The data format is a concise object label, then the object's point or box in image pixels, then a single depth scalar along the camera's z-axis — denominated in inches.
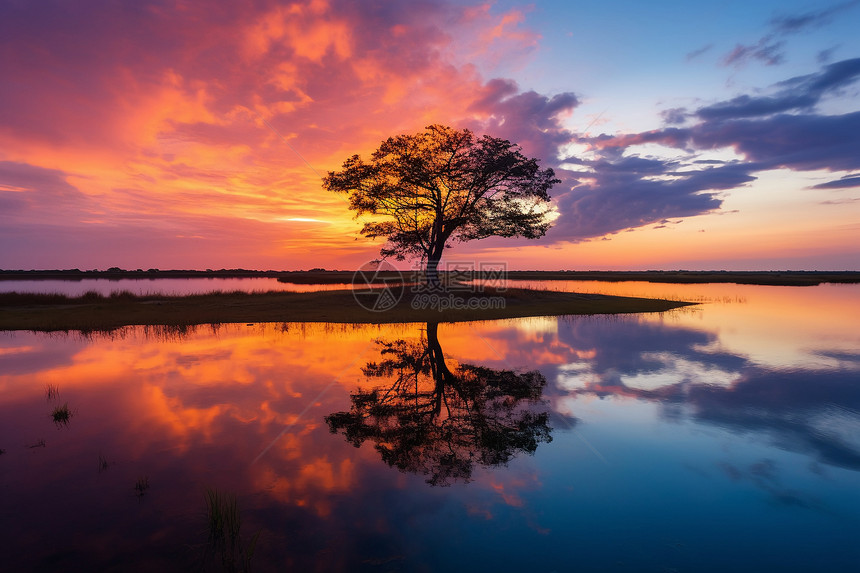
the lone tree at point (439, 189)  1588.3
